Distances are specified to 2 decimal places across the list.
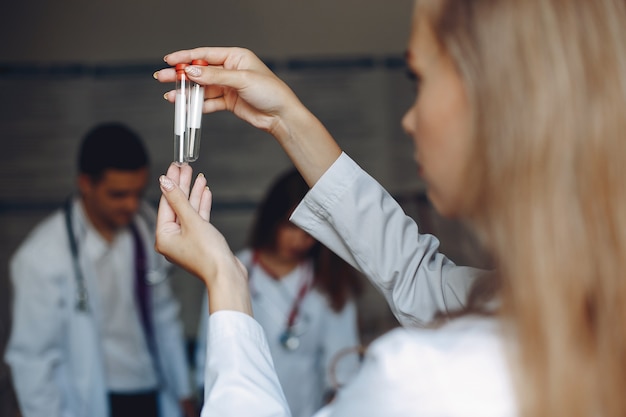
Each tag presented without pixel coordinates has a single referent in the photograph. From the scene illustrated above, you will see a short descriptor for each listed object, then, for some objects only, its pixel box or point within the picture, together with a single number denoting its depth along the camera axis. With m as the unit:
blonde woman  0.85
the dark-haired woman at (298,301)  3.28
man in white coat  2.93
